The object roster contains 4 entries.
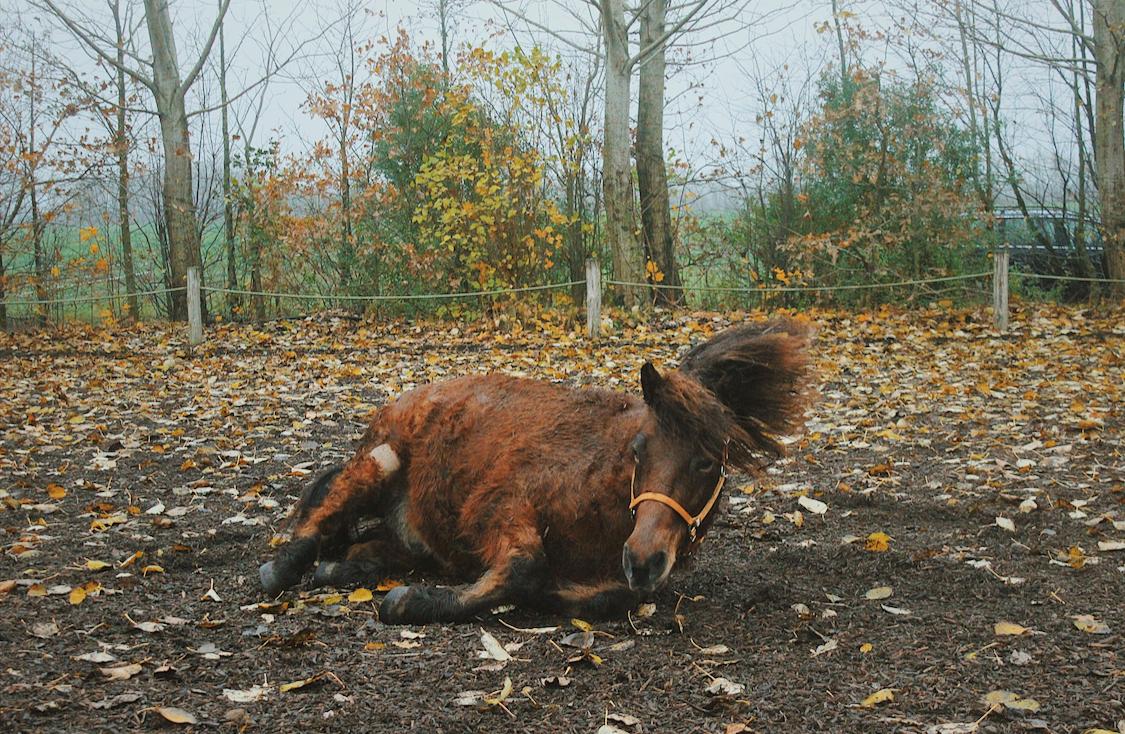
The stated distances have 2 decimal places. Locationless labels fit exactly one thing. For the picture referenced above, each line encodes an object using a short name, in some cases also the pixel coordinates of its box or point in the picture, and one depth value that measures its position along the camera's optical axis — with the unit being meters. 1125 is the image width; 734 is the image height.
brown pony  4.26
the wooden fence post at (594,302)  14.83
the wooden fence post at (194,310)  16.31
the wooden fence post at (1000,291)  14.22
